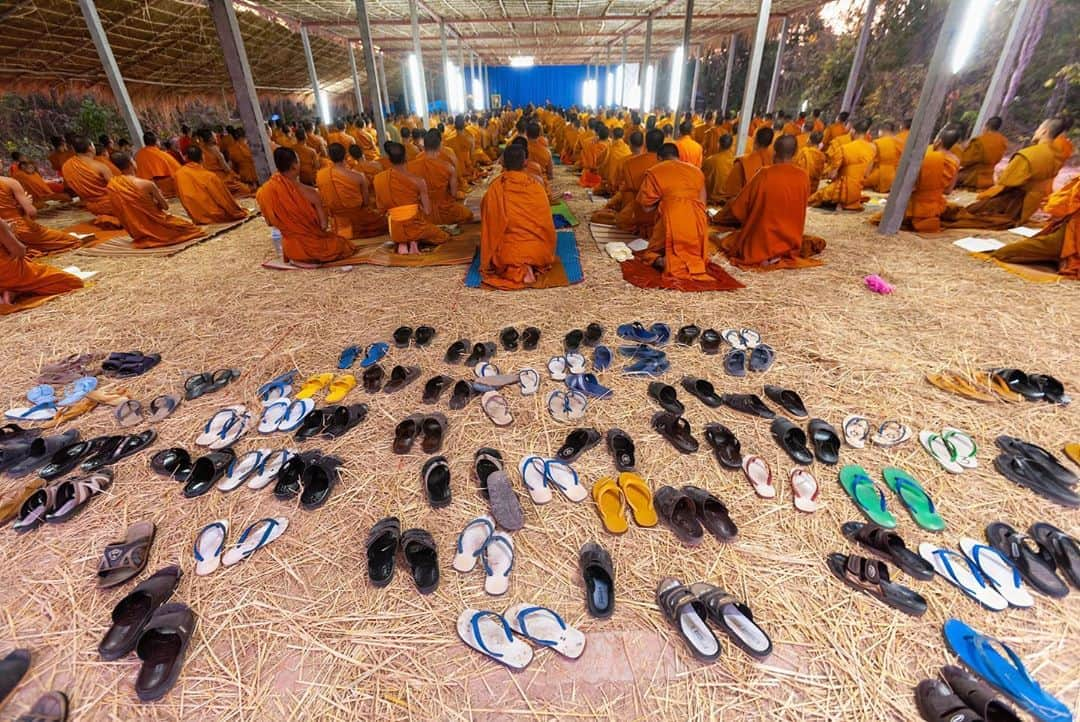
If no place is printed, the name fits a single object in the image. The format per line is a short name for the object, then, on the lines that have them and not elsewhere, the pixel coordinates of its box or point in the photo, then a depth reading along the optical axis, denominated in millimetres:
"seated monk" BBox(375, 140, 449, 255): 6215
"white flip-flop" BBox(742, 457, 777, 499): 2443
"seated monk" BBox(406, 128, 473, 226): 7234
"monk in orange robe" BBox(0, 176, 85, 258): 5938
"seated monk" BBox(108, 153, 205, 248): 6504
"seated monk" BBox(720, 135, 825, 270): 5312
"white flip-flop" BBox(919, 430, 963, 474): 2562
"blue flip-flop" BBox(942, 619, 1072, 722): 1539
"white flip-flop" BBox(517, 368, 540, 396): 3350
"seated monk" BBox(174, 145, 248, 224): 7520
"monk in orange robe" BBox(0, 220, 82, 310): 4633
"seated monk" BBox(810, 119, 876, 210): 7773
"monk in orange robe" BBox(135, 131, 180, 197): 8484
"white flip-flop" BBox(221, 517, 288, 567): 2162
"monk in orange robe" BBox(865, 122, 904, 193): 8344
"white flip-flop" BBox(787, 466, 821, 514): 2352
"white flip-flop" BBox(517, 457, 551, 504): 2479
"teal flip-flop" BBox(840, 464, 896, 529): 2242
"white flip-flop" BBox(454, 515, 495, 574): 2109
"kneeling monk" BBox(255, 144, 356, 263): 5406
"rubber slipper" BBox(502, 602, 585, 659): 1783
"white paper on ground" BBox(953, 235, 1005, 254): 5836
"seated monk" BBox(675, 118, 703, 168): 7898
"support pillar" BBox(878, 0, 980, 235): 5480
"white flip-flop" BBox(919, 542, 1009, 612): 1871
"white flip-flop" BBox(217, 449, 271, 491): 2572
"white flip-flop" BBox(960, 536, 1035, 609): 1886
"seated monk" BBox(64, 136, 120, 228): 7289
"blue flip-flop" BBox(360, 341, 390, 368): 3741
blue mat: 5340
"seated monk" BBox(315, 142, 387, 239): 6363
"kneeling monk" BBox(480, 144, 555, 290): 5070
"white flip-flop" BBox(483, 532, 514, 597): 2000
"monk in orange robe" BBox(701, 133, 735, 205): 8531
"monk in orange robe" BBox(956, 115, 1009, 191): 8211
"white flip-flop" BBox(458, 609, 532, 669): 1749
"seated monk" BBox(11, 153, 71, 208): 8773
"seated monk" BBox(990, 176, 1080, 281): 4773
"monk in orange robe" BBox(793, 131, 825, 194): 8227
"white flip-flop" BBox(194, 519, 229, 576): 2123
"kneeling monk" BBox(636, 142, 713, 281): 5148
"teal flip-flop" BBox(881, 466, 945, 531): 2221
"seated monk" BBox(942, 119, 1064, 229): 6055
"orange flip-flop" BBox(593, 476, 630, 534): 2278
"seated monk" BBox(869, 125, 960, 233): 6309
